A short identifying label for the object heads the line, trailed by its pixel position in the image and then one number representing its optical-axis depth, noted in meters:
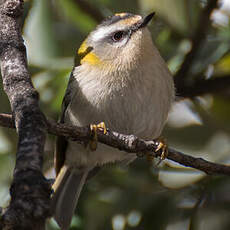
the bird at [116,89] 5.62
